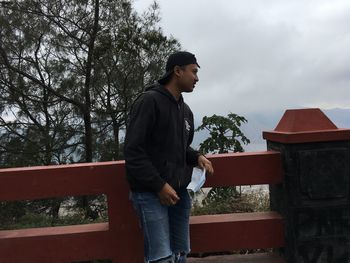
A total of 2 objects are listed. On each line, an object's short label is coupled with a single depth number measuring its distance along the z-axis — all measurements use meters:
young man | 2.70
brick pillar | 3.49
